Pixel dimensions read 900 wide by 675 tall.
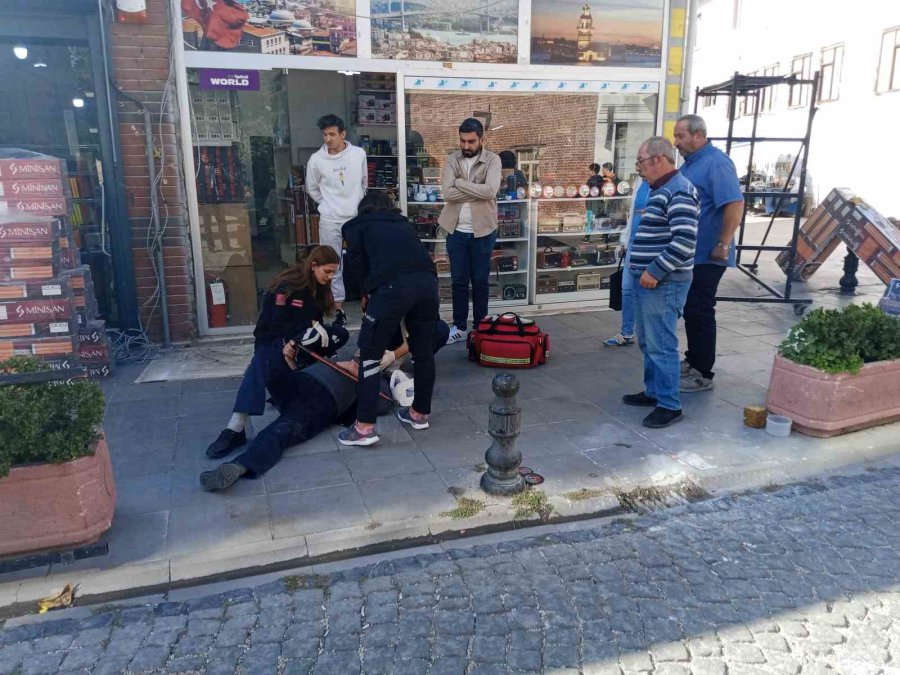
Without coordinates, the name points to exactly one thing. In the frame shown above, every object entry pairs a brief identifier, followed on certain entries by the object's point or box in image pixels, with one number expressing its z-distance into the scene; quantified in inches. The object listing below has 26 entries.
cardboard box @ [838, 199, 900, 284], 349.4
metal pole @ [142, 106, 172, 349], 258.9
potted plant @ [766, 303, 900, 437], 193.5
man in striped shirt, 187.6
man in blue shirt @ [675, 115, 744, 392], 218.4
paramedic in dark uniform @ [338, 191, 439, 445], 179.0
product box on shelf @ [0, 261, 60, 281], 214.7
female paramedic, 183.2
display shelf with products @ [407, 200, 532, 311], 327.3
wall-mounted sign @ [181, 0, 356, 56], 264.7
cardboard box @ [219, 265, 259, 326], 295.7
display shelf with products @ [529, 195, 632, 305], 345.1
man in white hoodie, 274.8
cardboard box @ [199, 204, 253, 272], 286.2
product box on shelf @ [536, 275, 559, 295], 350.3
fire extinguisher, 290.5
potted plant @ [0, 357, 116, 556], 129.6
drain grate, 163.0
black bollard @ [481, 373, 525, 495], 157.5
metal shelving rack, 327.6
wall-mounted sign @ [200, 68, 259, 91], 269.0
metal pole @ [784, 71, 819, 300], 321.4
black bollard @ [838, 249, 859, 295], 400.2
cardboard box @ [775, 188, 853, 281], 382.3
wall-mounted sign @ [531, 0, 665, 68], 317.7
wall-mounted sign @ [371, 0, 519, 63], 292.5
